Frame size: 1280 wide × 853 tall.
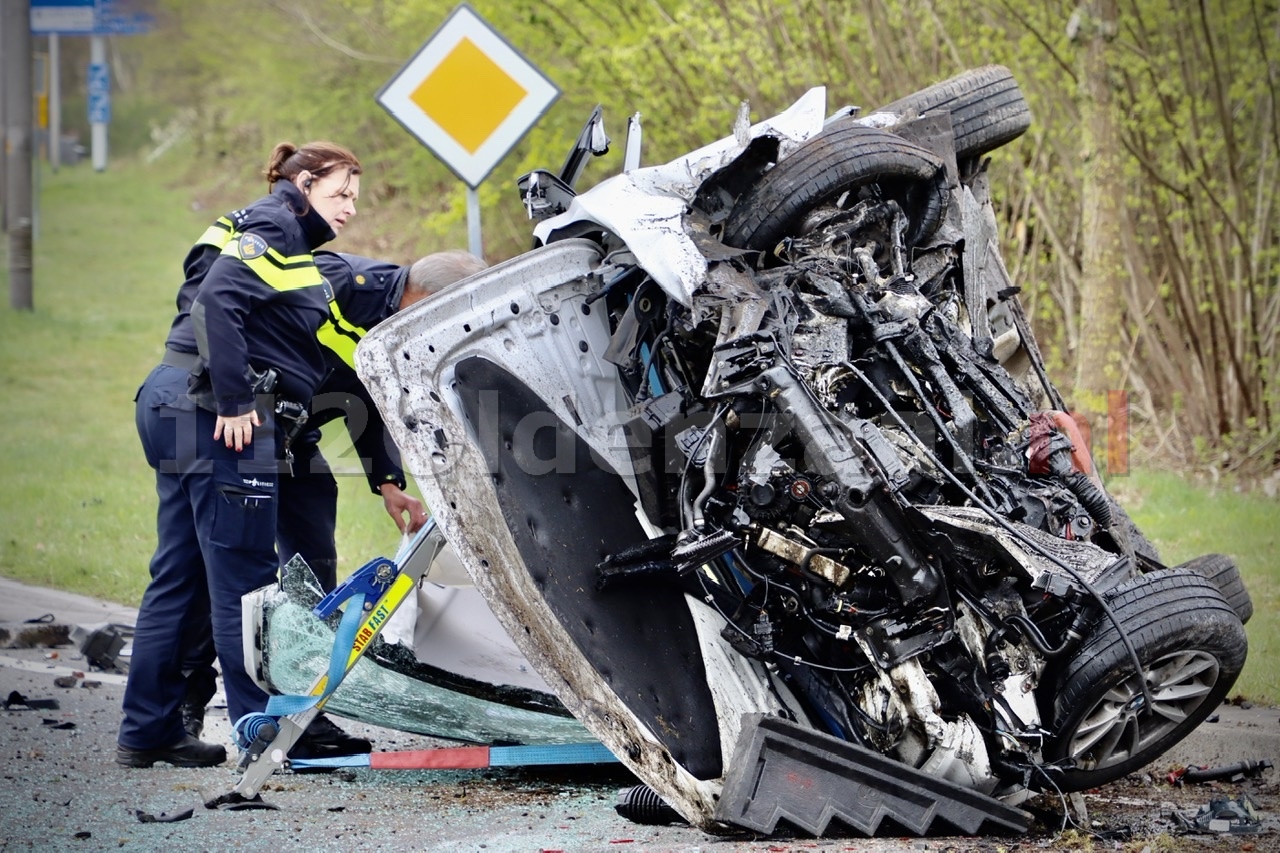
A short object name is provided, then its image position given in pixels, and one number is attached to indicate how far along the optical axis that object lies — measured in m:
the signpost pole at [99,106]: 68.12
